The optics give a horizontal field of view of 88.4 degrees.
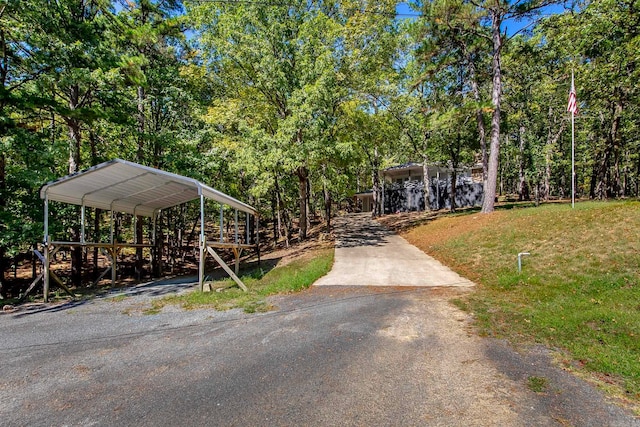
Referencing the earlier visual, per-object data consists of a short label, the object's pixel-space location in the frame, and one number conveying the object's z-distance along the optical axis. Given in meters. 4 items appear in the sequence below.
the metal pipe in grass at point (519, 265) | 8.12
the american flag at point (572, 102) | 11.51
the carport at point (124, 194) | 8.34
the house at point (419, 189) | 28.09
